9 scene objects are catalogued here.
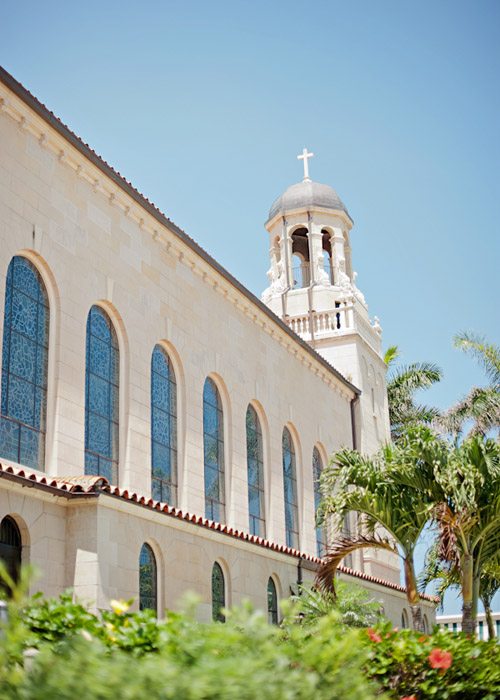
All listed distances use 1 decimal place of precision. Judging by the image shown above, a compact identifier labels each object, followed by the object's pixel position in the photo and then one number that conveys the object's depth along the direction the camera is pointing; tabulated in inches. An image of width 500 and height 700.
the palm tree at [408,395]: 1732.0
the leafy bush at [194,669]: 163.2
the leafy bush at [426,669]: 312.0
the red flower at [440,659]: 295.6
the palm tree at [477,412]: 1528.1
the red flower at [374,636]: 320.2
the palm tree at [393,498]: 671.8
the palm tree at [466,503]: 645.9
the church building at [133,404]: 559.8
